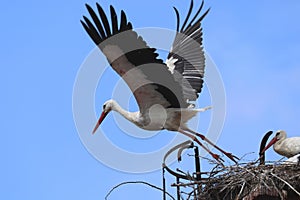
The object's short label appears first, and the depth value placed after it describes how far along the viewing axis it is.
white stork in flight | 13.69
